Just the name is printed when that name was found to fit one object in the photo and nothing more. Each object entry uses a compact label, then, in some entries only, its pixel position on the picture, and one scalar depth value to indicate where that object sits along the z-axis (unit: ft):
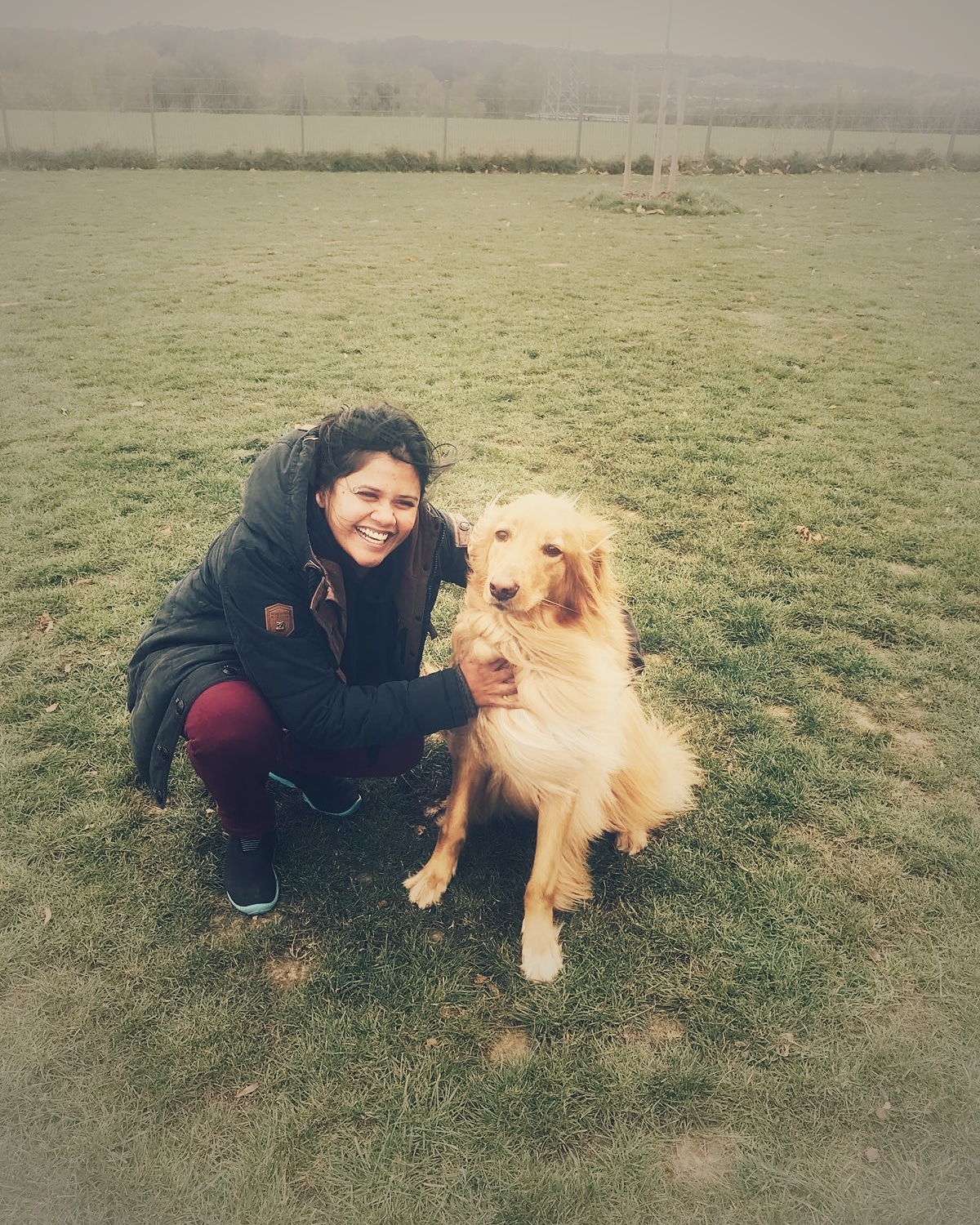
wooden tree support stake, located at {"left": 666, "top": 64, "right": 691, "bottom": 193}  49.52
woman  7.23
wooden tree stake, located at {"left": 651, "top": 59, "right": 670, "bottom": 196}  49.65
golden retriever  7.32
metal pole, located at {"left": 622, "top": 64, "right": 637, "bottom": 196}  52.43
